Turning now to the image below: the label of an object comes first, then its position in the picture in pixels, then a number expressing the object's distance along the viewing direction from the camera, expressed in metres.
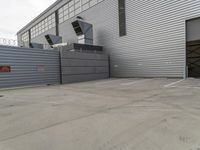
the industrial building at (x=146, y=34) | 11.90
